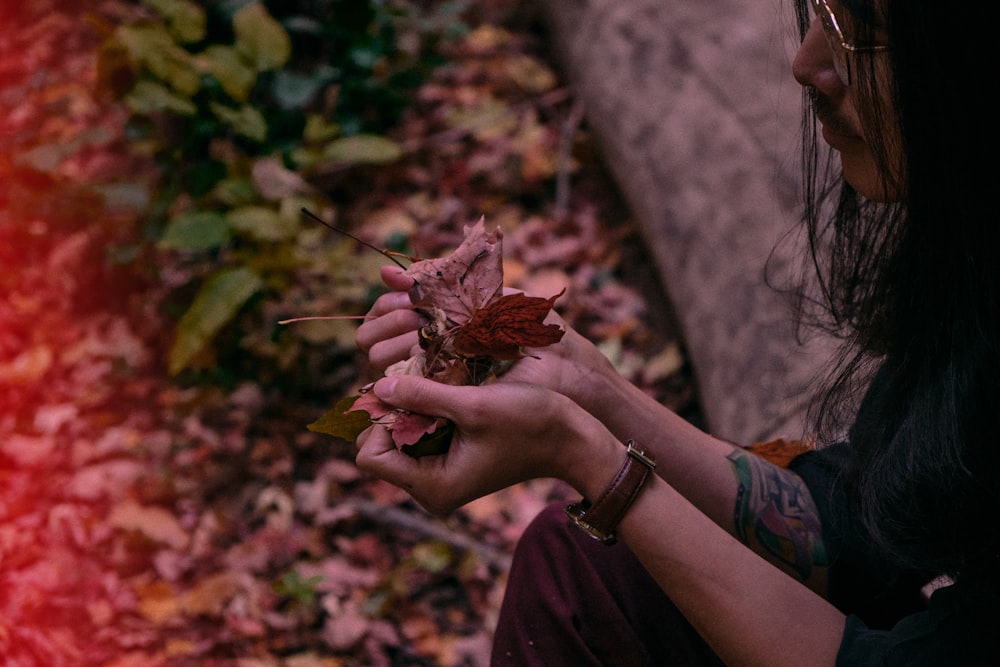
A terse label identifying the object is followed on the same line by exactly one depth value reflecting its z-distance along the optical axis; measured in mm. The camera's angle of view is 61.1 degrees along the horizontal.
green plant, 2635
